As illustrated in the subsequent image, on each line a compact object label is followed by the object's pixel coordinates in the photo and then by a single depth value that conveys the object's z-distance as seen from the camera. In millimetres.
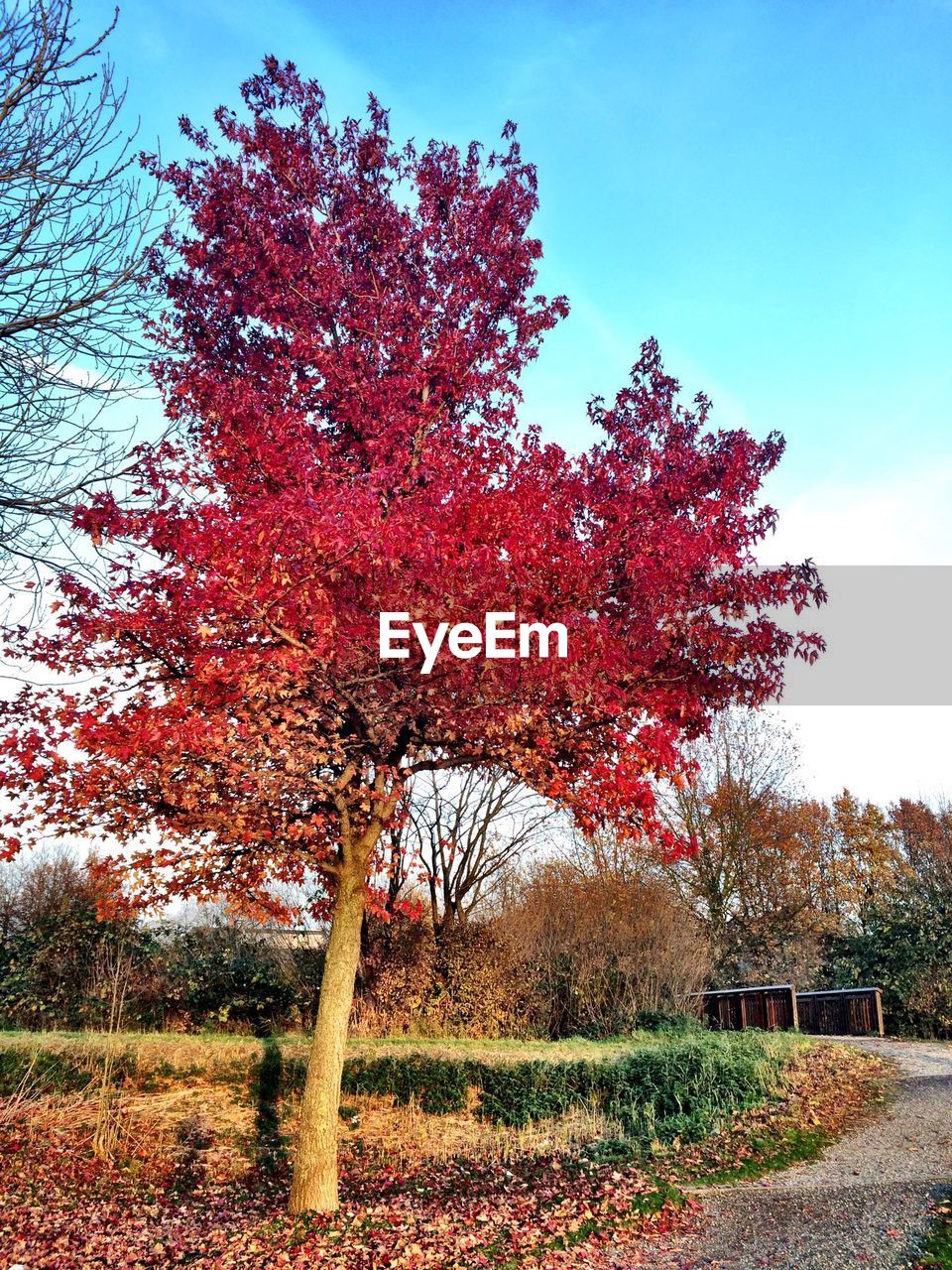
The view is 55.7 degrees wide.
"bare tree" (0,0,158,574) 5270
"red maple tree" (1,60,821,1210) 7328
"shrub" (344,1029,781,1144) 10477
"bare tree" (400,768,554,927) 17109
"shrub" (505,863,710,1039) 15609
